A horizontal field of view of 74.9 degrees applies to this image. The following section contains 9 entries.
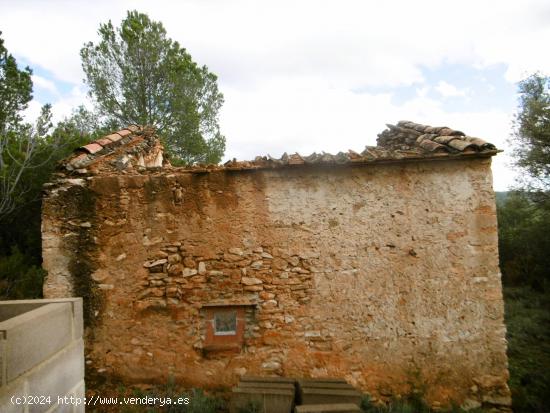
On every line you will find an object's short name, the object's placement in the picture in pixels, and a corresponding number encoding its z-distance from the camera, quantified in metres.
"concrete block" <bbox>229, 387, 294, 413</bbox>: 3.80
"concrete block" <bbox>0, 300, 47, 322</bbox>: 2.31
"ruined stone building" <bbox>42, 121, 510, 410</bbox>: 4.66
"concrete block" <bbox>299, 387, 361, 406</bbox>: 3.80
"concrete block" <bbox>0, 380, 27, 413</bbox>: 1.67
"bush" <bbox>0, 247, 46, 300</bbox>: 4.91
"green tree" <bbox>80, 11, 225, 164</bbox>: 13.70
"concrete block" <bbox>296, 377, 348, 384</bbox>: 4.19
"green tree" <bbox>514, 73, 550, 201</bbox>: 13.05
